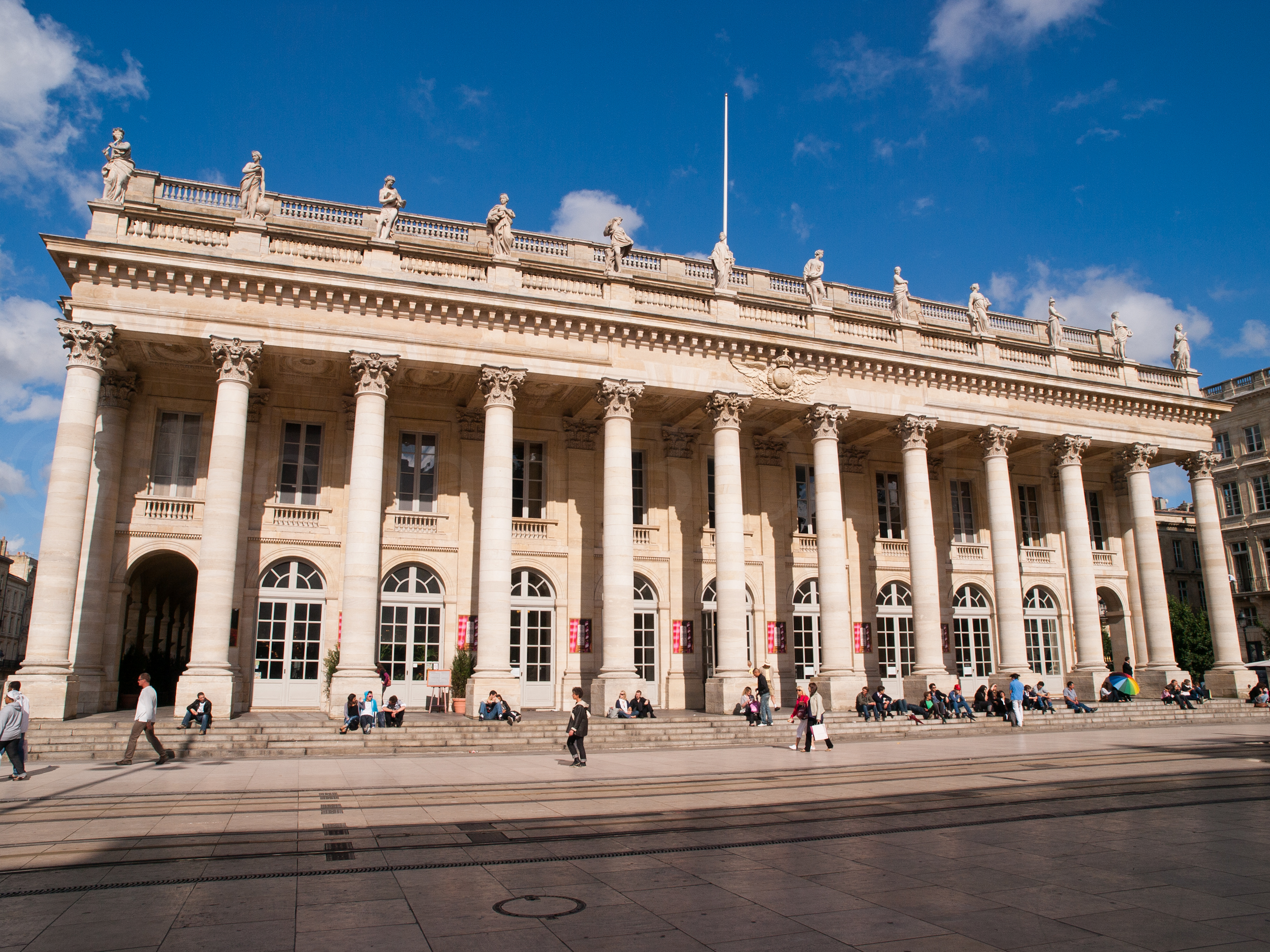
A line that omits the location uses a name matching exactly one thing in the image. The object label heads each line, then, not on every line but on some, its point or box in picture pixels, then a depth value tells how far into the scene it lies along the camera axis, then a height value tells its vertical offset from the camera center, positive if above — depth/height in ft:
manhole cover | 19.93 -5.50
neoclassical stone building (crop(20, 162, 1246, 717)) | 74.02 +19.95
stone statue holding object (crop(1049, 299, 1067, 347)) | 106.83 +38.98
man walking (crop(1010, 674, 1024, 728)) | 82.17 -3.79
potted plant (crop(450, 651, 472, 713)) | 81.97 -0.89
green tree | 143.54 +2.88
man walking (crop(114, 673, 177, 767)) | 49.80 -2.58
